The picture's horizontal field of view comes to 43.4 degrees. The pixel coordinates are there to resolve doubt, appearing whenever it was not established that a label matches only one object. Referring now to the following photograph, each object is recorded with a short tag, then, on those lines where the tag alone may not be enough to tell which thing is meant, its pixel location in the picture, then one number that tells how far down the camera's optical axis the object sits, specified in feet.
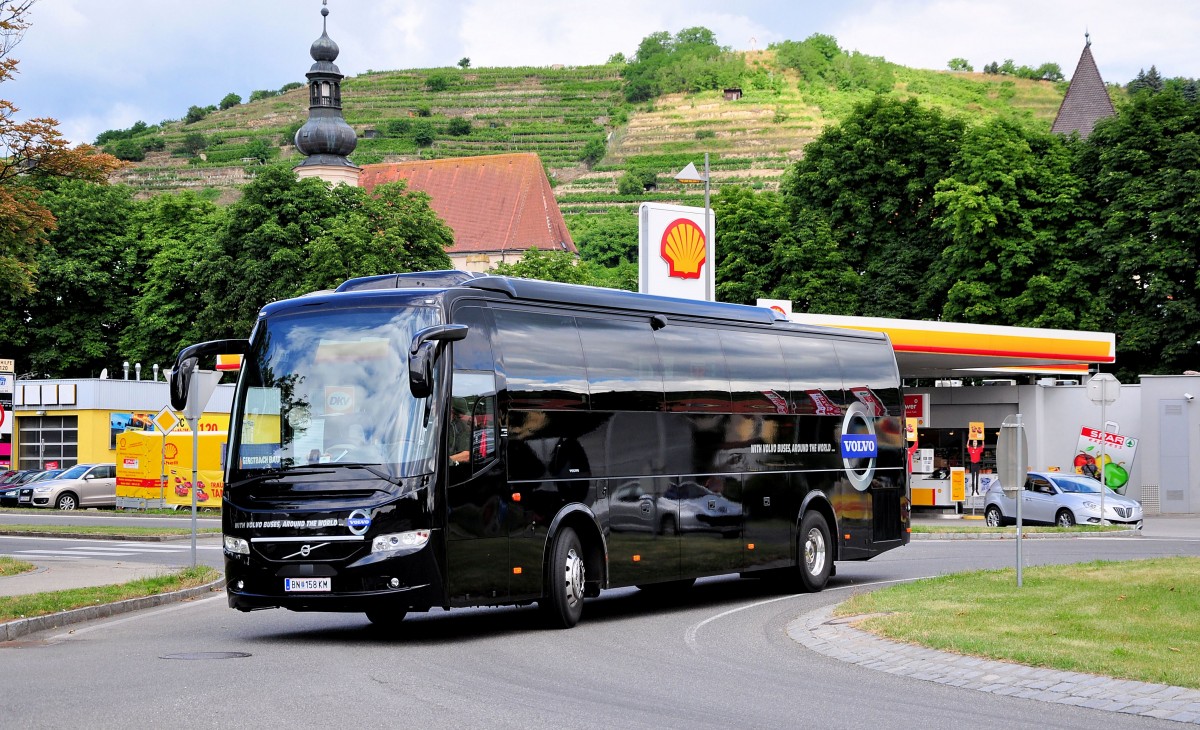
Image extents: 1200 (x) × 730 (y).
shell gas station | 133.80
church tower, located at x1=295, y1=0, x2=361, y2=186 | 323.16
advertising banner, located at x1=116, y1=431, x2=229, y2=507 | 153.03
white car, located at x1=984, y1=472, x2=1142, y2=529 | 117.91
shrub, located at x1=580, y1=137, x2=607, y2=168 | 636.48
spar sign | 156.53
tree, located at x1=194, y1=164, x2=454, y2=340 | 211.61
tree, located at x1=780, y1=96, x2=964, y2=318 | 189.37
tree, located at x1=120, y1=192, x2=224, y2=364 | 228.84
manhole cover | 40.22
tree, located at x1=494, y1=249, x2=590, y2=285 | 288.30
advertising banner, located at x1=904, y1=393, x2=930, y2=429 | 133.80
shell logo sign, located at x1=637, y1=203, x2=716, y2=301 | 99.81
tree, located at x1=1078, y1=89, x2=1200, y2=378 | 166.71
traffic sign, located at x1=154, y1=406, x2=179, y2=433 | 109.60
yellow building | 187.73
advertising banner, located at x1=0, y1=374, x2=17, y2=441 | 71.87
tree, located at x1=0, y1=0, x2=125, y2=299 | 77.82
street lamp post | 103.26
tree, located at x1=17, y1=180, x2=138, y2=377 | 236.43
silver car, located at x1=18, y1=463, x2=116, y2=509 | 162.71
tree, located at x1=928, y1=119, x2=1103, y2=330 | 175.22
